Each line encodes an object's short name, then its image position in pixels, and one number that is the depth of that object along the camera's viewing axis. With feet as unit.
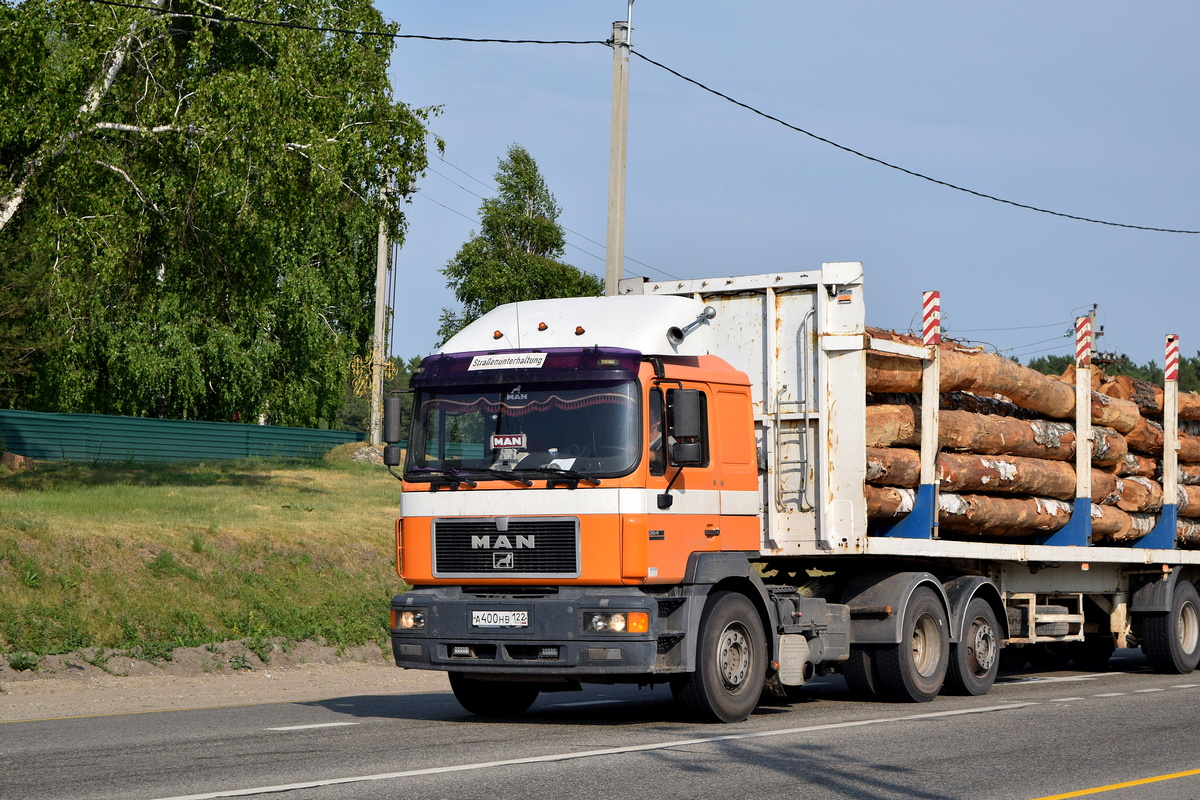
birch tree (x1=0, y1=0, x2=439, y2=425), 78.54
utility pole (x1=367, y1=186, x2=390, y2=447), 145.89
